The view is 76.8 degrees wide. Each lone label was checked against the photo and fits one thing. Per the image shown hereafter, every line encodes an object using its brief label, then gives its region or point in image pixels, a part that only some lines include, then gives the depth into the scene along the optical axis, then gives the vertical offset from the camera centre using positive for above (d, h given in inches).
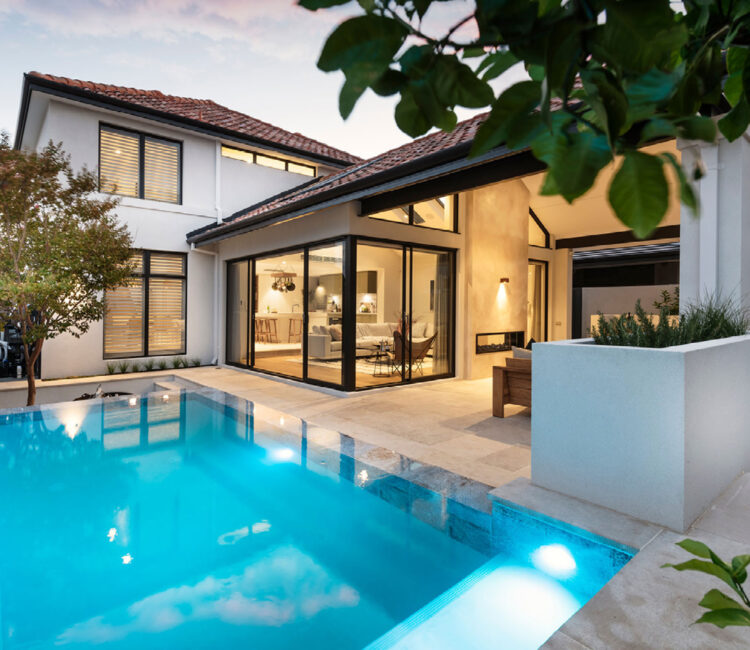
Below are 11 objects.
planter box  102.5 -24.7
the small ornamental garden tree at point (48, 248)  237.5 +36.7
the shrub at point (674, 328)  127.6 -2.3
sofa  291.4 -12.1
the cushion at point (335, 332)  290.2 -8.7
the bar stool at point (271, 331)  378.0 -10.9
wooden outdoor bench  215.0 -30.7
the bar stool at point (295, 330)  325.6 -8.5
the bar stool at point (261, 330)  388.5 -10.3
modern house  285.4 +51.0
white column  160.9 +32.3
